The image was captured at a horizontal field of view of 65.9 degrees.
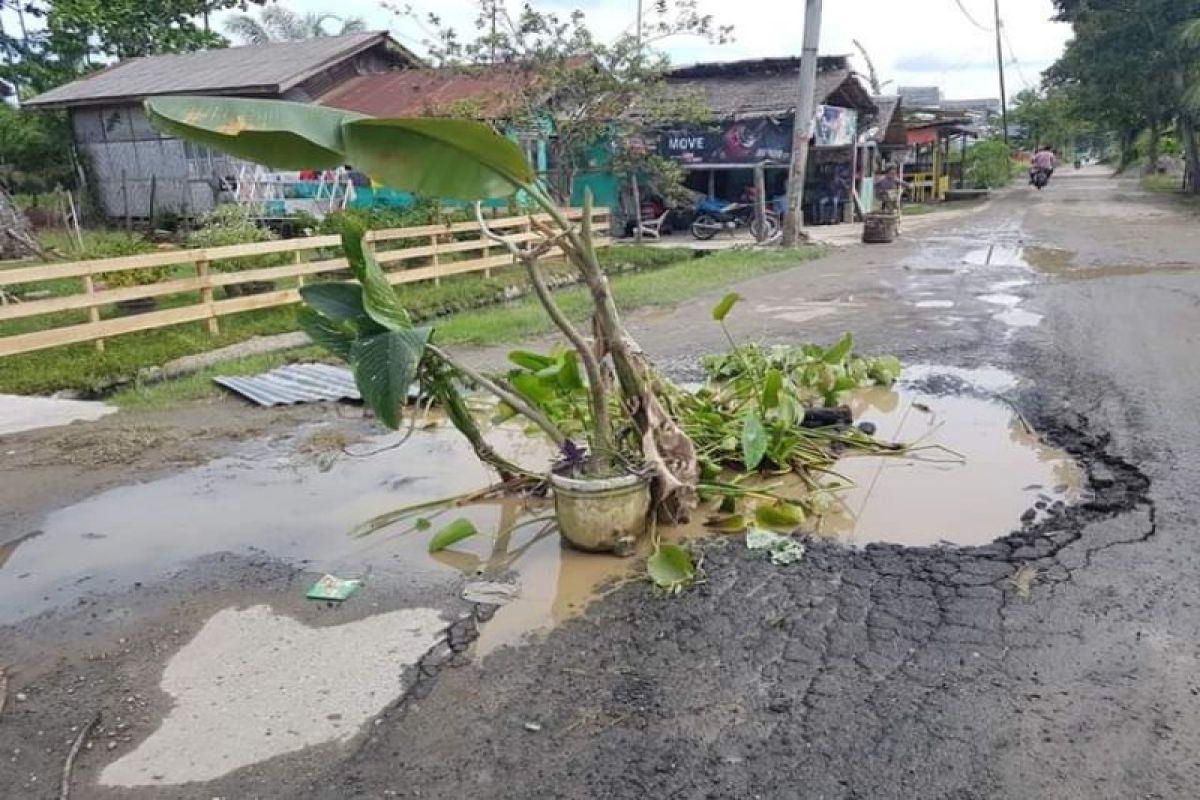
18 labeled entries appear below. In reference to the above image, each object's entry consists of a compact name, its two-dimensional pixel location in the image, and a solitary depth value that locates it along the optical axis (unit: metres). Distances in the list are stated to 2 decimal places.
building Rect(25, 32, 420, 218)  22.31
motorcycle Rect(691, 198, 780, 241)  20.56
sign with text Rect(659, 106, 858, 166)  20.14
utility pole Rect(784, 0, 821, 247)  16.56
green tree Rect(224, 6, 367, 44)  33.84
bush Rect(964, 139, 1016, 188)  36.09
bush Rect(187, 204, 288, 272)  11.11
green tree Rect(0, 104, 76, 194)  24.41
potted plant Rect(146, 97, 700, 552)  3.48
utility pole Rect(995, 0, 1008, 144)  47.09
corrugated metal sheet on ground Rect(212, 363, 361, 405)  7.30
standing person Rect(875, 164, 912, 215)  24.07
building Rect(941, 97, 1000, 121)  63.63
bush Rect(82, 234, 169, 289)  9.78
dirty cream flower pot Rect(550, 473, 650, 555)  4.12
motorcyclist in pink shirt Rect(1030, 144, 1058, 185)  35.66
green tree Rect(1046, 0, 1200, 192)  24.33
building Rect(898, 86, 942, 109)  66.90
